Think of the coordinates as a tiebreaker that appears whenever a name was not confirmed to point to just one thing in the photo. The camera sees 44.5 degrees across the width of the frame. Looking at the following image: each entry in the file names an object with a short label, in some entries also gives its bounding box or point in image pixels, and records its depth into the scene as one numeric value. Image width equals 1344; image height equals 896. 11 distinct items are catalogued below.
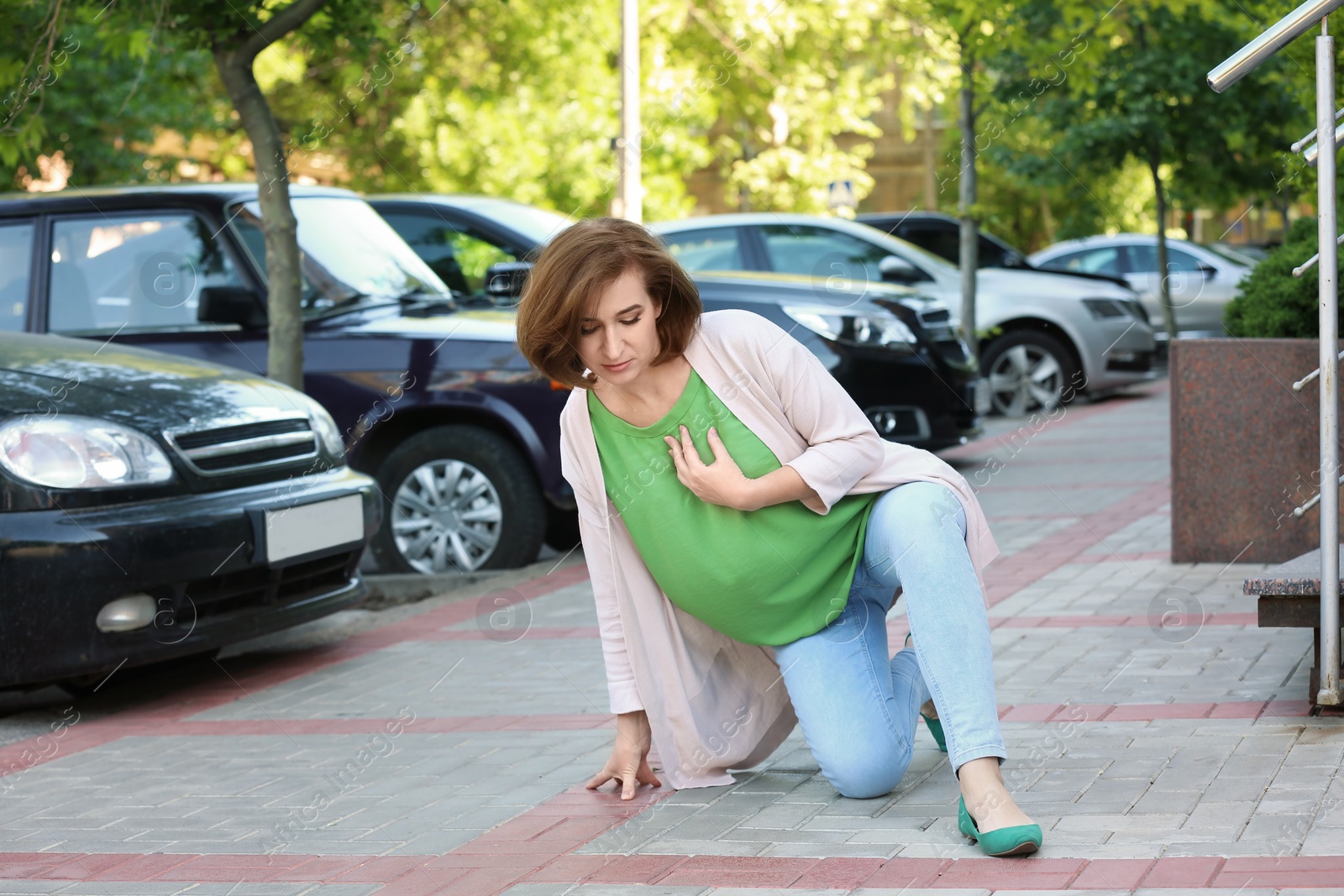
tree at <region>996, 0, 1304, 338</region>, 16.11
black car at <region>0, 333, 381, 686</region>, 5.05
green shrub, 6.80
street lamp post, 13.15
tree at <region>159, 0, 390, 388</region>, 7.16
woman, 3.58
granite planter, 6.59
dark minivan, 7.51
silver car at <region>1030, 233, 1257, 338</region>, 18.70
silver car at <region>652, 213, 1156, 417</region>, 12.35
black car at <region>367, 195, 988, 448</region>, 8.98
